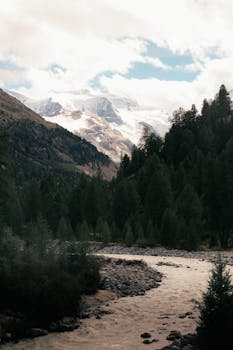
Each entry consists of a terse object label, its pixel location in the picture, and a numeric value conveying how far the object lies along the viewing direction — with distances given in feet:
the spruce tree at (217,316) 61.36
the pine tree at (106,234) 275.18
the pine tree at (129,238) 262.67
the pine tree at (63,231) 254.53
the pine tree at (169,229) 253.85
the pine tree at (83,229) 278.22
